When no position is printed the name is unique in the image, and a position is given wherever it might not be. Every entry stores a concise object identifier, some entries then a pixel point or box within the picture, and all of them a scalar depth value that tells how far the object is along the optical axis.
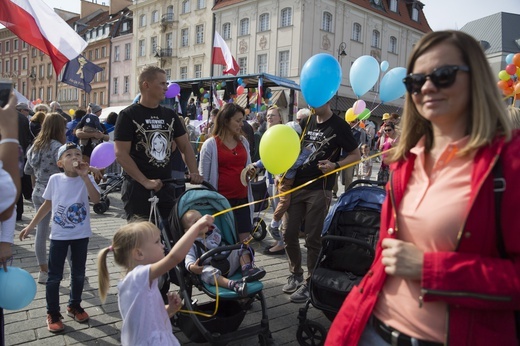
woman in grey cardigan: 4.14
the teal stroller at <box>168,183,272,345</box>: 2.78
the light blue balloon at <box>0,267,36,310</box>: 1.99
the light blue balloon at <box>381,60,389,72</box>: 8.45
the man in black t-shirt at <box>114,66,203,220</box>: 3.44
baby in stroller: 2.92
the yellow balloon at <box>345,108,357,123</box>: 8.62
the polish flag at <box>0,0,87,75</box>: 4.66
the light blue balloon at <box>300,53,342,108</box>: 4.01
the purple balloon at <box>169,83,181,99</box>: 12.09
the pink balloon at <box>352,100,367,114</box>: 8.33
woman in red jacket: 1.22
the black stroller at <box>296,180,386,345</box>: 3.04
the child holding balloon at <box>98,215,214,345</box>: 2.13
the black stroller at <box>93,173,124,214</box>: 7.79
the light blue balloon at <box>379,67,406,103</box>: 5.33
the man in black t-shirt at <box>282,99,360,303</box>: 4.02
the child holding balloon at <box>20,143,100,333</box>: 3.32
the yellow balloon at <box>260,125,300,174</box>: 3.39
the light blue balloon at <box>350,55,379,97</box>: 5.50
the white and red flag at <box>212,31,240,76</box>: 13.47
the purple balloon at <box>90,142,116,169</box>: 4.73
